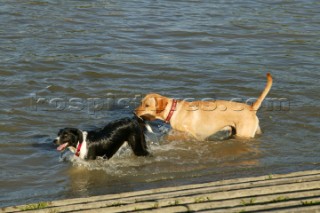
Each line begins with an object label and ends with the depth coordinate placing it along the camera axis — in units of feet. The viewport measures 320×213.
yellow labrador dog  56.85
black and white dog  49.98
